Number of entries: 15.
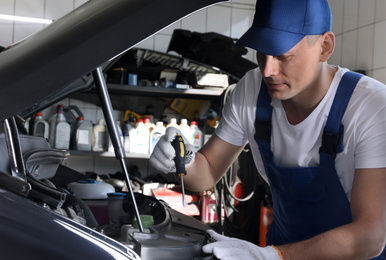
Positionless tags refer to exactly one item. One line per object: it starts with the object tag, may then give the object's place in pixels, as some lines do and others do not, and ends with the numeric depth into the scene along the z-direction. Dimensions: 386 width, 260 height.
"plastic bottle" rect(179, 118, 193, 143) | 3.71
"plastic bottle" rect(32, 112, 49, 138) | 3.49
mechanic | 1.21
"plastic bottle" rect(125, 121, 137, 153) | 3.62
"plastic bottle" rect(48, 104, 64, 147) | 3.47
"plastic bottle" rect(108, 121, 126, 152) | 3.53
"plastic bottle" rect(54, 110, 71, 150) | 3.46
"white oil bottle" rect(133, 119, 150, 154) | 3.63
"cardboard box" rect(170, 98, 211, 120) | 4.00
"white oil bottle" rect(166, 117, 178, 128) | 3.67
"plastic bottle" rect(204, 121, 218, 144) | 3.77
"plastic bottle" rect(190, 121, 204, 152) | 3.74
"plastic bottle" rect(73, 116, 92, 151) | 3.50
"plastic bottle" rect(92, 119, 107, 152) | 3.57
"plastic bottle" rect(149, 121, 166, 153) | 3.63
